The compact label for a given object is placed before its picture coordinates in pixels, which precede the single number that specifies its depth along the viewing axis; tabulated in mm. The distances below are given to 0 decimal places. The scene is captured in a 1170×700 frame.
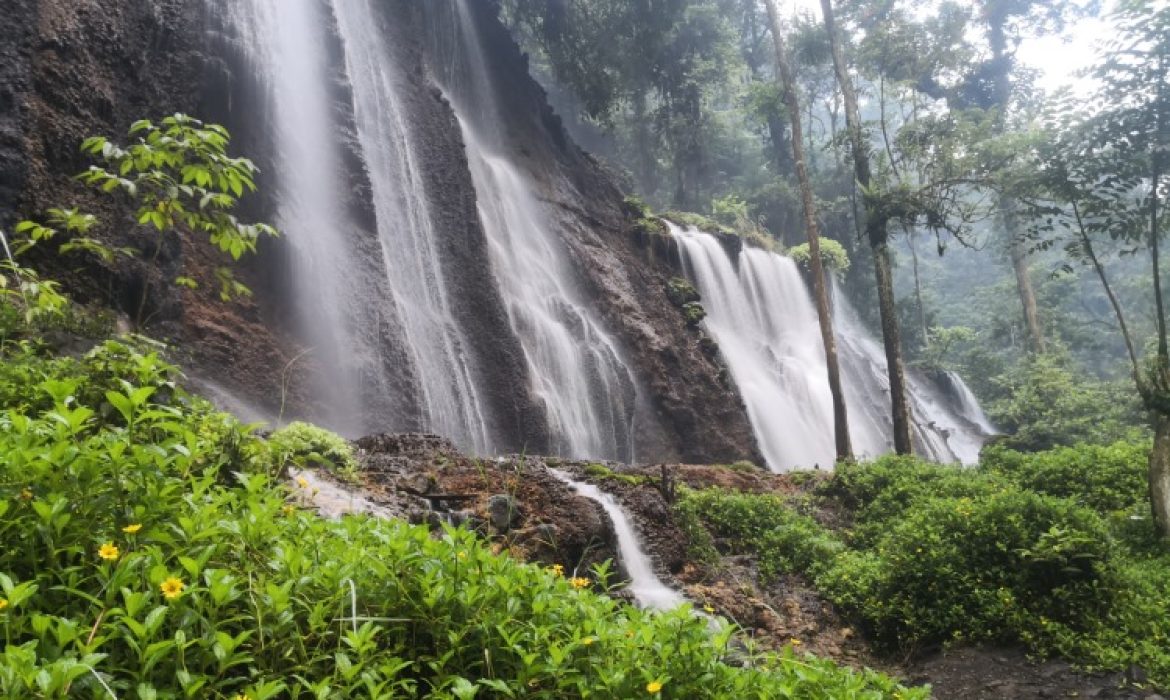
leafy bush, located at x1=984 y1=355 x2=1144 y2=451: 19709
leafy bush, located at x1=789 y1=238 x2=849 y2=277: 25141
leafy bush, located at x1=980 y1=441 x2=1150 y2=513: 9469
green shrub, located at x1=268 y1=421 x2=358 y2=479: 6081
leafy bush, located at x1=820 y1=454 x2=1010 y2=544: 9711
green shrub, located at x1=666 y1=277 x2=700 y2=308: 19406
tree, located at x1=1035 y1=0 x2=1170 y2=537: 8133
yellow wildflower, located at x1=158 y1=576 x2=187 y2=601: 1814
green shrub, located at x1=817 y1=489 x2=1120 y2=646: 6301
